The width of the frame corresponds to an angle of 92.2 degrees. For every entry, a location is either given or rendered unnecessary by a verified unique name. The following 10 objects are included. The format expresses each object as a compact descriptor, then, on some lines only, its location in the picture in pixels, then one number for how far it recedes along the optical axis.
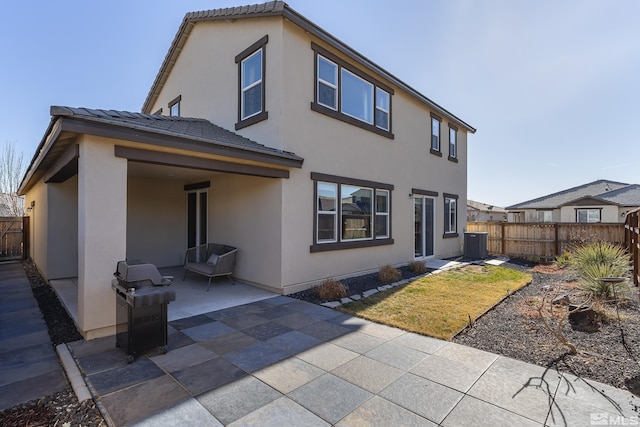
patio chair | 7.84
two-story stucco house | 4.81
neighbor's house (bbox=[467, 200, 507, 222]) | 41.02
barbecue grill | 3.94
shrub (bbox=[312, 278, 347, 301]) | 6.92
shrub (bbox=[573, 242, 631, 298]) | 6.09
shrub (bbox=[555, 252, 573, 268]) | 10.91
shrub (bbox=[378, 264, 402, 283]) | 8.77
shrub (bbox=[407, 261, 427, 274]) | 10.15
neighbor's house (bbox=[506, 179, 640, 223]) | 27.77
